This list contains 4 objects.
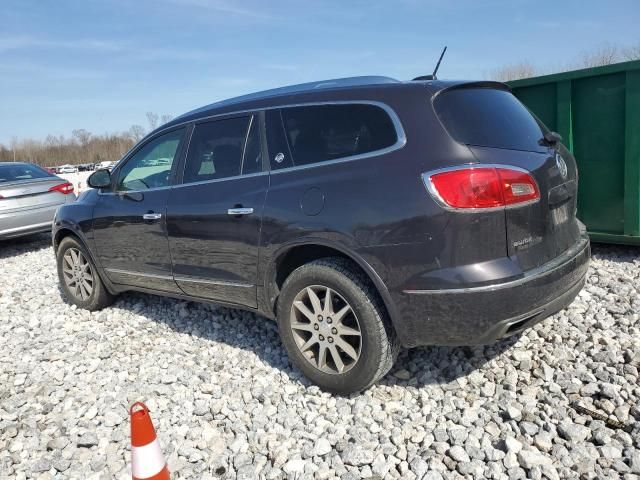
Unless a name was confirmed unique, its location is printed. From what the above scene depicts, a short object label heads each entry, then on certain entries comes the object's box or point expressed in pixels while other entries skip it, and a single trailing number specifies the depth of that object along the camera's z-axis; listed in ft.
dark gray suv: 8.70
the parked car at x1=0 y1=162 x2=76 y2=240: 27.09
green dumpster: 16.21
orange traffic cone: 6.55
